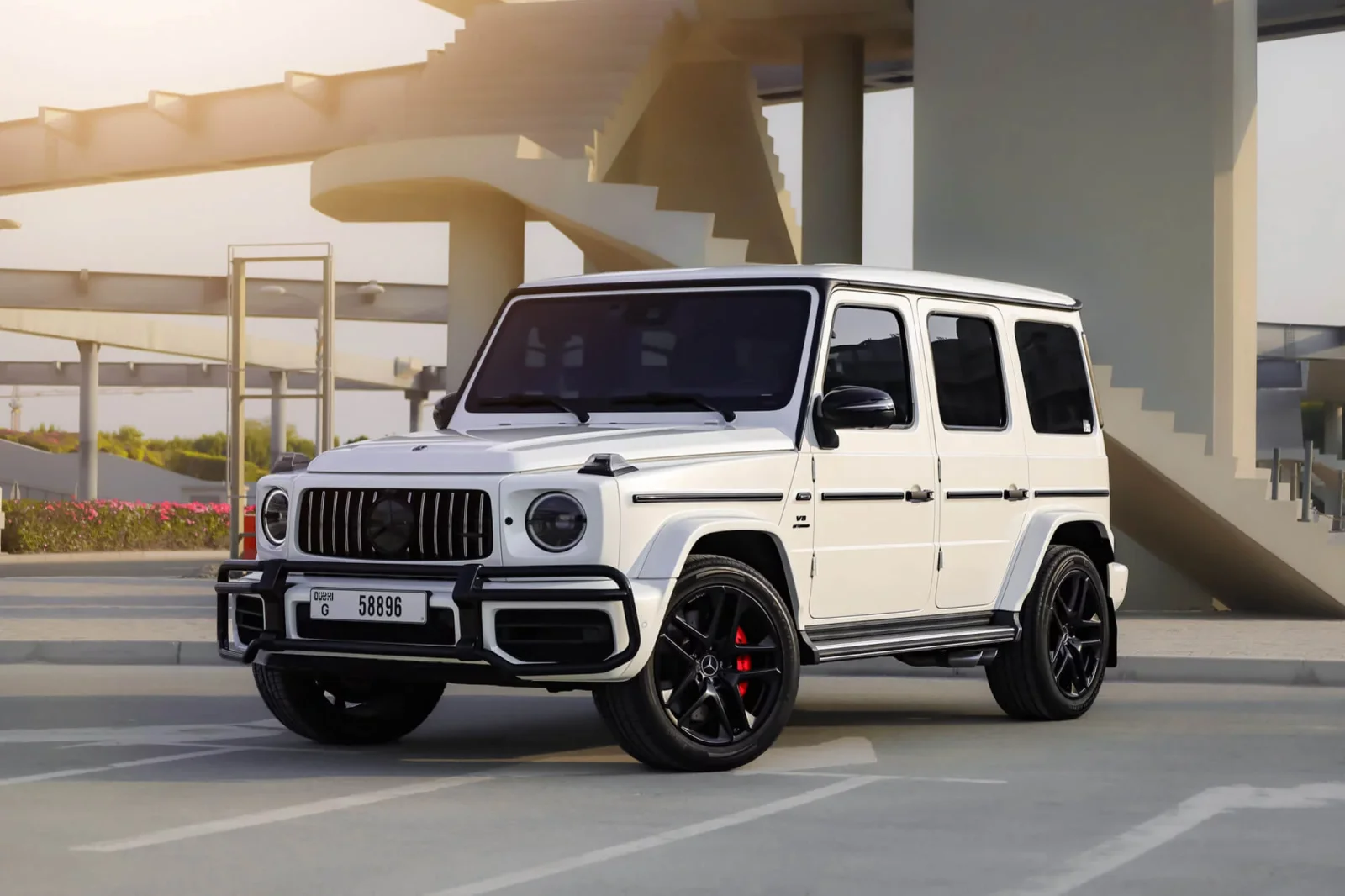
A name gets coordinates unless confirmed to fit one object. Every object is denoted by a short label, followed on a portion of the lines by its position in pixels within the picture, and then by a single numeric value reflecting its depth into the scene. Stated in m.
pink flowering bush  40.09
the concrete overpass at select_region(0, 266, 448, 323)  55.00
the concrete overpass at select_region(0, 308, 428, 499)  60.84
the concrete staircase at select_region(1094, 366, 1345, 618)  18.47
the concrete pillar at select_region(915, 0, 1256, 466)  20.78
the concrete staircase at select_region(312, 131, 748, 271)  21.98
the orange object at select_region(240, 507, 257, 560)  11.71
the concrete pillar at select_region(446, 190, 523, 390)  26.95
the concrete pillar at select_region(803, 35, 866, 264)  28.66
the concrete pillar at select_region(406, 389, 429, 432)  79.75
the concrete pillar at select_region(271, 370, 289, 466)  68.69
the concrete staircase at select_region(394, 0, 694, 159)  25.91
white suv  7.89
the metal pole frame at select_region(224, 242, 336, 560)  26.03
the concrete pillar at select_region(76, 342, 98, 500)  64.62
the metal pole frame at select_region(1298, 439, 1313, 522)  20.05
